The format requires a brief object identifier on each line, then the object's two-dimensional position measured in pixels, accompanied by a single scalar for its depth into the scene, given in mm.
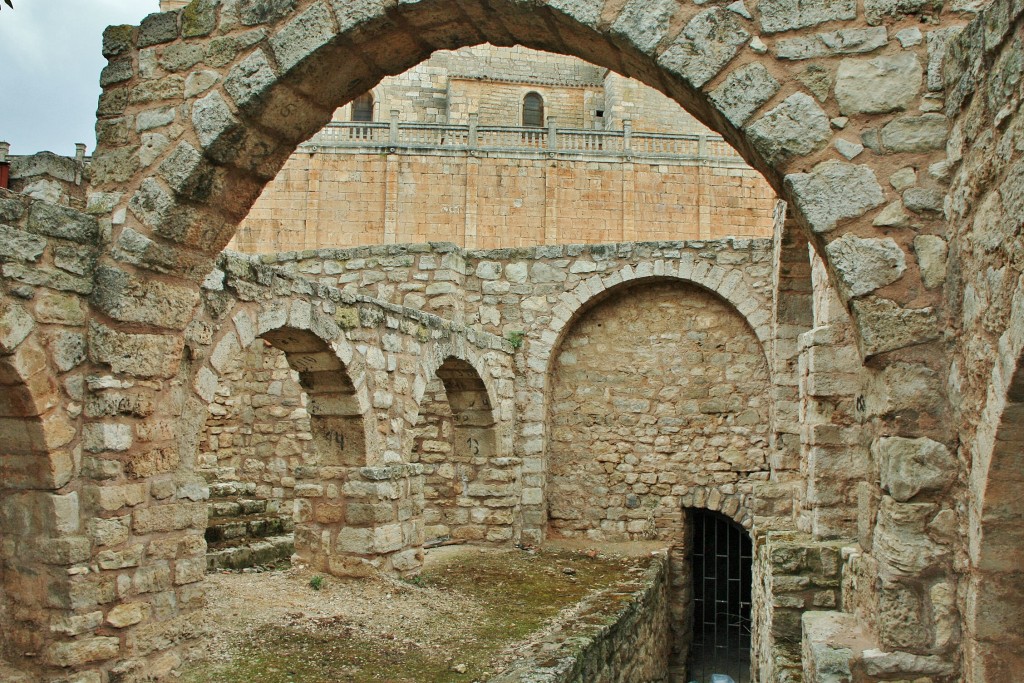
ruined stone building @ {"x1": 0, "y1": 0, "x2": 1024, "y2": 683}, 2521
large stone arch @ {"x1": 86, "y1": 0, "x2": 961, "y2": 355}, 2693
